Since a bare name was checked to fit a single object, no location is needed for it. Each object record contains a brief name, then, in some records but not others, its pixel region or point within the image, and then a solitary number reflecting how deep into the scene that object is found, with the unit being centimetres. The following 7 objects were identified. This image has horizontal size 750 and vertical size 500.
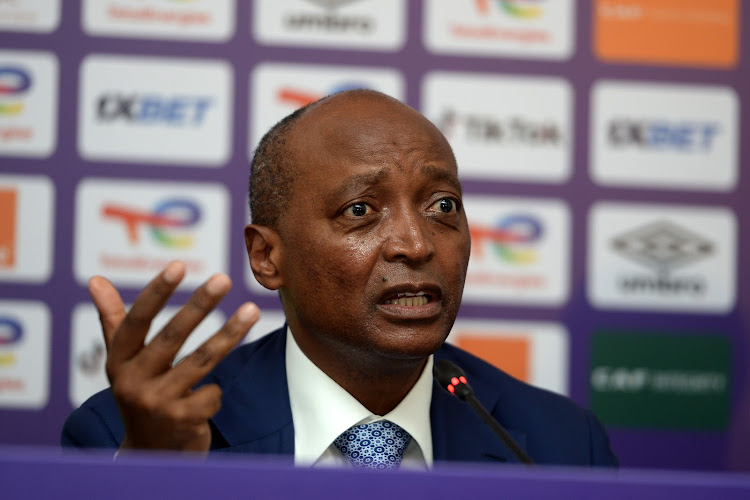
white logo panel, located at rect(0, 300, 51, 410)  545
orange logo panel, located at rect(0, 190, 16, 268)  547
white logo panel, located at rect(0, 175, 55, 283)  548
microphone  266
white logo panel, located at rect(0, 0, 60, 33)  552
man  296
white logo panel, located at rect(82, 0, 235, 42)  557
